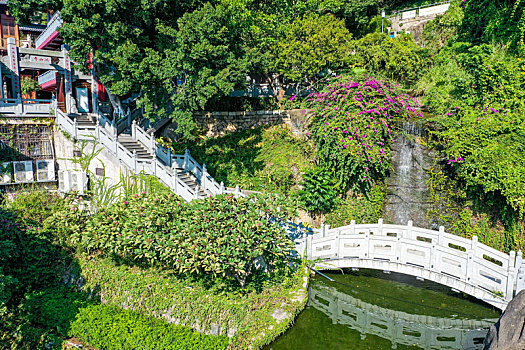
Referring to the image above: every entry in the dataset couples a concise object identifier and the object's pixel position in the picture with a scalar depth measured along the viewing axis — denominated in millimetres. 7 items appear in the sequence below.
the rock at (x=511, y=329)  7730
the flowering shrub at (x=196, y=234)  9867
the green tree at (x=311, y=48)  17406
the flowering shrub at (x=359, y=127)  14500
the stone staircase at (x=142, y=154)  14094
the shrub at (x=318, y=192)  15102
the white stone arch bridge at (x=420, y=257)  10016
